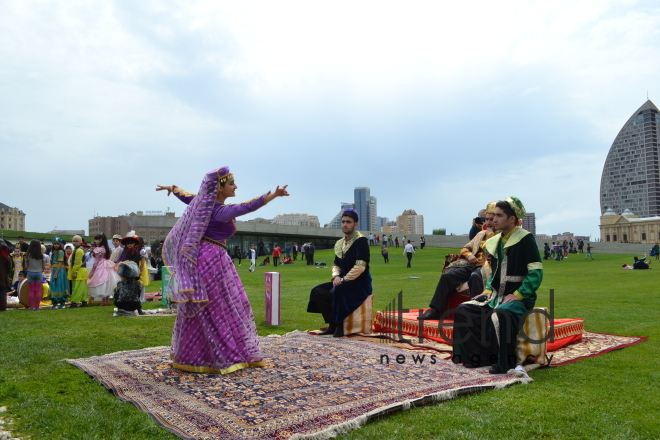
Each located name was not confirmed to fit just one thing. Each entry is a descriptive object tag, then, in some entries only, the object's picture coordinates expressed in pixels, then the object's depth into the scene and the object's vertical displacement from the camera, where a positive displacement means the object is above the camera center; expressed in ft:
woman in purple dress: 16.42 -1.27
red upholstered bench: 17.48 -3.62
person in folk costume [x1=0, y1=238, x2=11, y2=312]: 35.40 -1.29
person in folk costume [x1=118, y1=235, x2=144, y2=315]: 34.75 +0.39
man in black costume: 23.71 -1.51
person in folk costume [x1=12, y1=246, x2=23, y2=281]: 64.02 -0.75
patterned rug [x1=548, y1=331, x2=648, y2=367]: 18.59 -4.13
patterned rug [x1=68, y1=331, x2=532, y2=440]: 11.16 -3.94
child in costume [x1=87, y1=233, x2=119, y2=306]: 39.58 -1.64
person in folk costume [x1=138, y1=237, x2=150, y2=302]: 35.86 -1.03
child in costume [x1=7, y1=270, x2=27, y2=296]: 43.78 -2.95
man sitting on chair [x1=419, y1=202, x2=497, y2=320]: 23.93 -1.34
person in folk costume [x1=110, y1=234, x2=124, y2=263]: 38.96 +0.25
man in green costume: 16.94 -1.99
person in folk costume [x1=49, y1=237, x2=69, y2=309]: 39.52 -1.92
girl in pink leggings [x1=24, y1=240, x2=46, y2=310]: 37.78 -1.20
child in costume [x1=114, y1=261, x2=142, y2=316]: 33.04 -2.56
